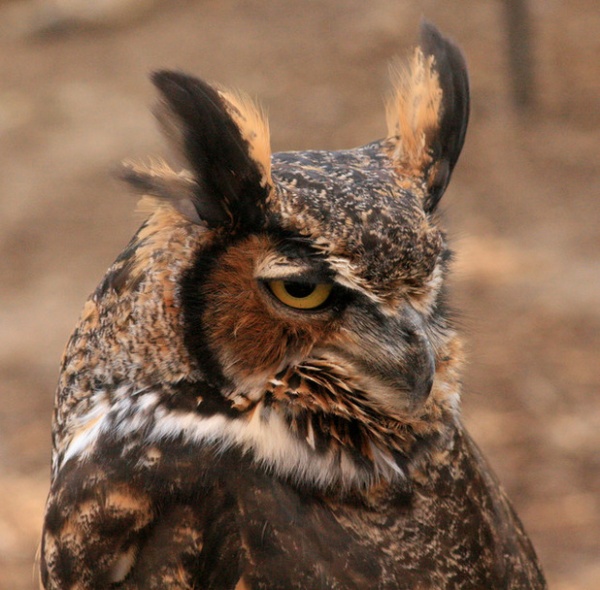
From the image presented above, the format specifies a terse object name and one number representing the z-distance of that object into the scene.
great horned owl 4.07
